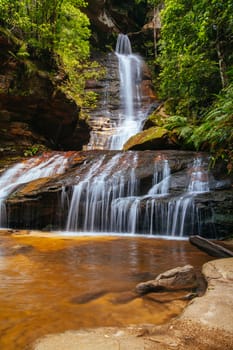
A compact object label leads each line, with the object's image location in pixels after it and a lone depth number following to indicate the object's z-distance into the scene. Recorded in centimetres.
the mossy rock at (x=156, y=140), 1123
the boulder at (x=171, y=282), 320
